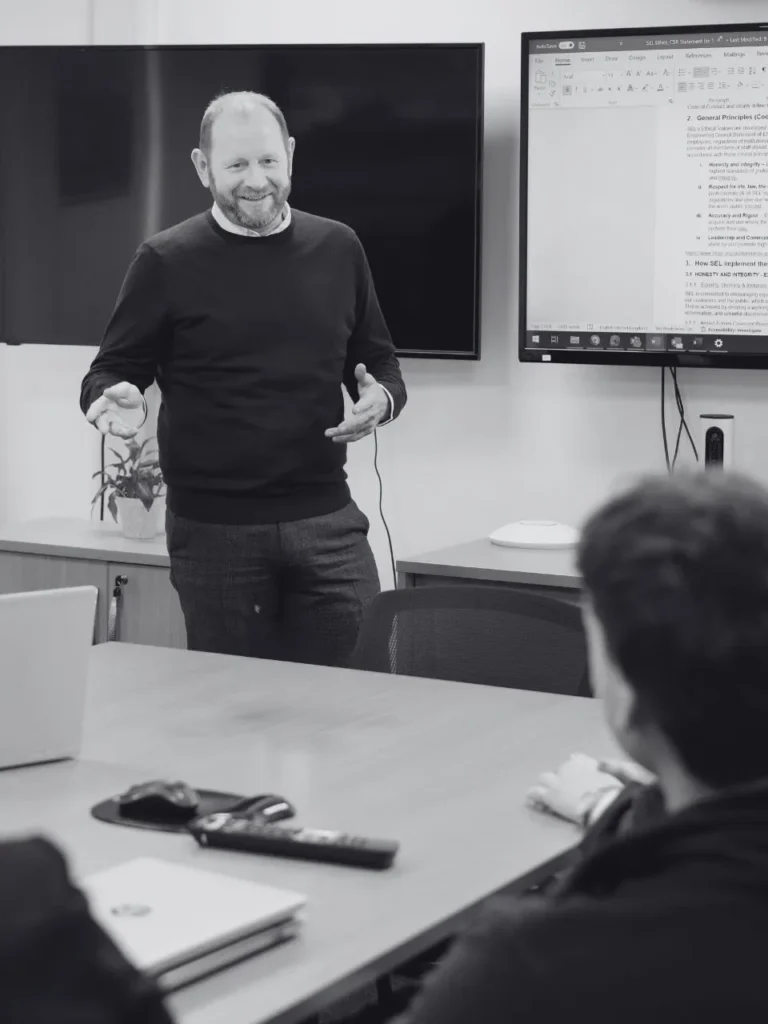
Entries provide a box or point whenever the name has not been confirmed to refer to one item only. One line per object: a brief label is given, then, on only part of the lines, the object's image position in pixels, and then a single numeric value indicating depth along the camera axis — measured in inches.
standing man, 201.0
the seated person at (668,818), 55.0
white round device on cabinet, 249.9
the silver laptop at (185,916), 80.9
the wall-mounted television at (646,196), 245.1
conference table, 87.5
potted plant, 281.1
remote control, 100.3
